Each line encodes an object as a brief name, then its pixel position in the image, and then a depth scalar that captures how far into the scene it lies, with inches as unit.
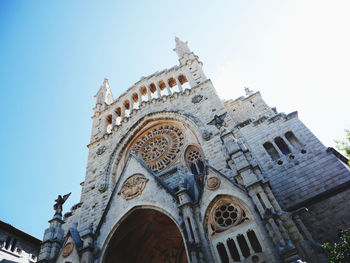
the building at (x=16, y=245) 573.3
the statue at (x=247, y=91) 751.7
